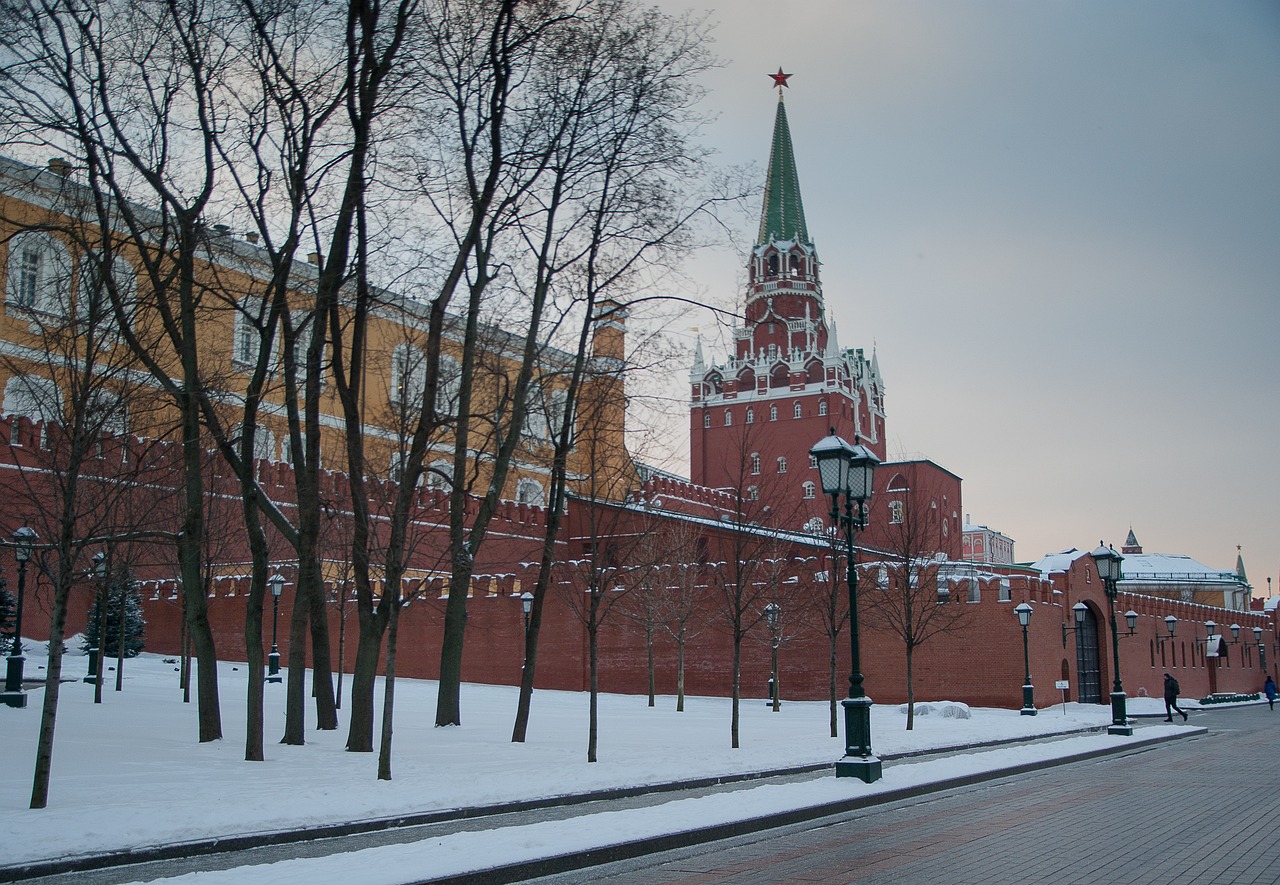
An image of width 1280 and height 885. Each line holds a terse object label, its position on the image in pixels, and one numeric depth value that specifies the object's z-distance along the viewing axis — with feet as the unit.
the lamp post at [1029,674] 94.89
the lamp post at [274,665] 99.81
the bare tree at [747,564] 66.08
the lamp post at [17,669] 63.24
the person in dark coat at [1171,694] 100.99
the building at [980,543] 385.09
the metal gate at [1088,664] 120.67
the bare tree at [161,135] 44.70
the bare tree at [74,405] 33.06
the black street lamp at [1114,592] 76.59
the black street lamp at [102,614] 70.08
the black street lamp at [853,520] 44.91
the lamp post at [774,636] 94.89
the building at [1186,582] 325.83
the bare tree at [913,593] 92.94
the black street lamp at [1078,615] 104.81
